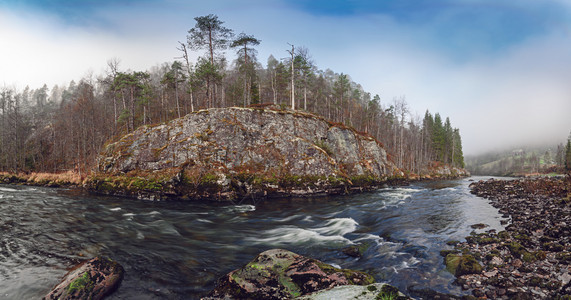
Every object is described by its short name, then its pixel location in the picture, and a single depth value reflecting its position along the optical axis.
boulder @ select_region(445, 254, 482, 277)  6.72
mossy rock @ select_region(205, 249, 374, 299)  5.46
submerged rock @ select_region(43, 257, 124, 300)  5.27
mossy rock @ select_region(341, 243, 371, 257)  8.97
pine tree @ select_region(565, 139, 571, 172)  73.65
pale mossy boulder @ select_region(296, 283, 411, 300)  4.59
